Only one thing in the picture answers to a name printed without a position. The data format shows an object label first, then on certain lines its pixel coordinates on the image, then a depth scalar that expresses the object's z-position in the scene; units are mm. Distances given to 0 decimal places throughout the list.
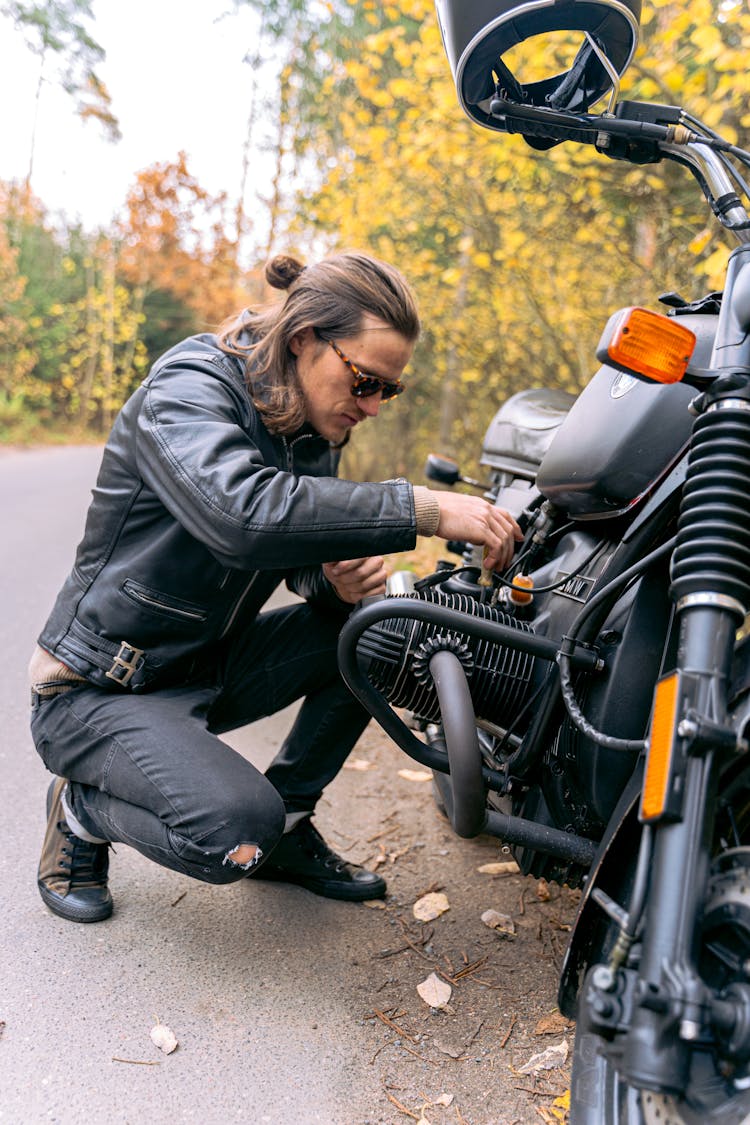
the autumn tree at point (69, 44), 22016
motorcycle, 1197
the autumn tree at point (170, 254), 25969
